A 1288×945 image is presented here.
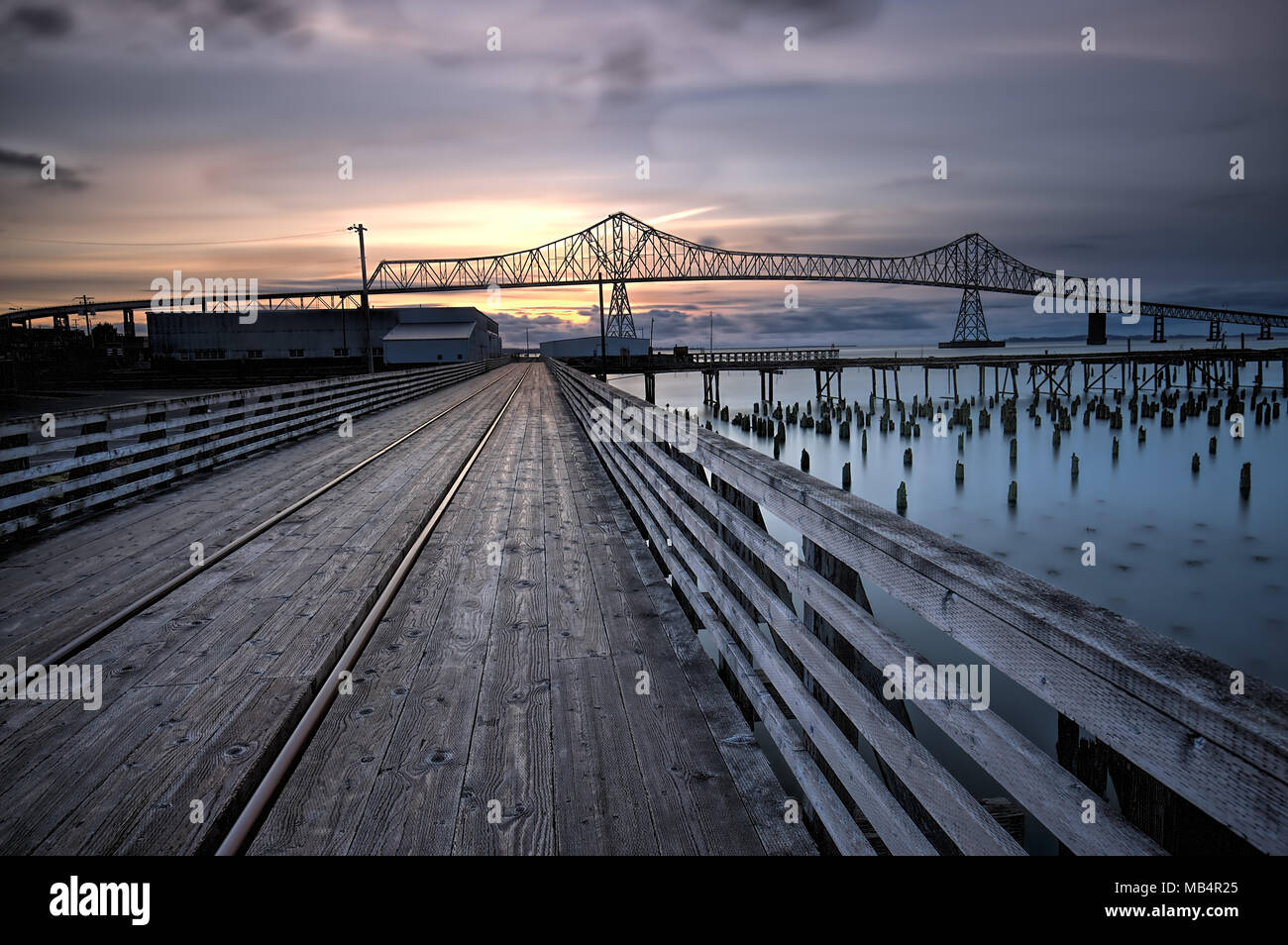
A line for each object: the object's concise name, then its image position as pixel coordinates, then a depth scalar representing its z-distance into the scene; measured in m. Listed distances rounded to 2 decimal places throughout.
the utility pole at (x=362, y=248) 39.62
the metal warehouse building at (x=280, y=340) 73.00
